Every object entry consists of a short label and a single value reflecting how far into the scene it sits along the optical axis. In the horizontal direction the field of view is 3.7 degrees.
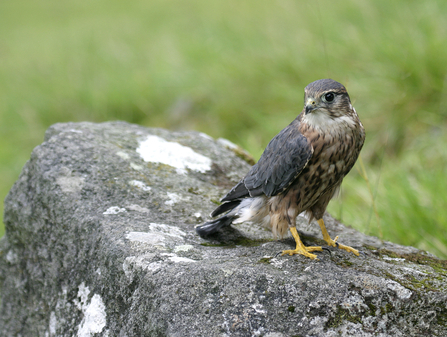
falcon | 8.71
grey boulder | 8.59
